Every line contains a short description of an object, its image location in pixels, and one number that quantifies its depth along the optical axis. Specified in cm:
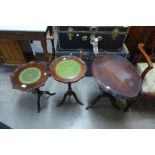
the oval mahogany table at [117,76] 159
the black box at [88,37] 202
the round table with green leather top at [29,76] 171
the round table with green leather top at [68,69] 171
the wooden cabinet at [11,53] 237
